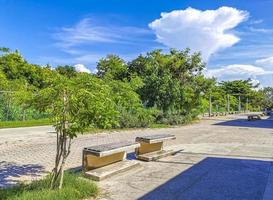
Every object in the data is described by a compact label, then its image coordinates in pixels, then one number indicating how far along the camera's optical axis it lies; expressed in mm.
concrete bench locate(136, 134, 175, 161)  5225
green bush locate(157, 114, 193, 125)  13445
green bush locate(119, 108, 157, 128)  11223
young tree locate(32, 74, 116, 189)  2974
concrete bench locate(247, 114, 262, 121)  19583
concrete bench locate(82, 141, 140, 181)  3894
